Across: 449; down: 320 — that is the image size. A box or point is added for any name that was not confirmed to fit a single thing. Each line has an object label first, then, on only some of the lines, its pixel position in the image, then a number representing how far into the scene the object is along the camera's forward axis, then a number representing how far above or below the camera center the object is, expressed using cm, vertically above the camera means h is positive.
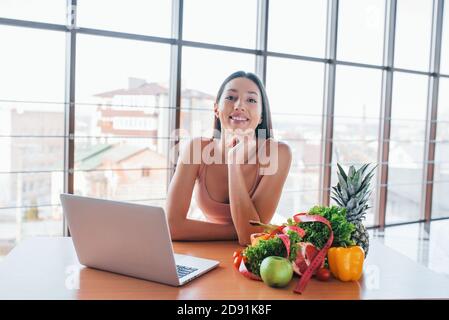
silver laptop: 103 -29
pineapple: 123 -18
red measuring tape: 107 -31
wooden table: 103 -41
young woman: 158 -17
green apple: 104 -35
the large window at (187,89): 339 +41
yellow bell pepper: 112 -34
